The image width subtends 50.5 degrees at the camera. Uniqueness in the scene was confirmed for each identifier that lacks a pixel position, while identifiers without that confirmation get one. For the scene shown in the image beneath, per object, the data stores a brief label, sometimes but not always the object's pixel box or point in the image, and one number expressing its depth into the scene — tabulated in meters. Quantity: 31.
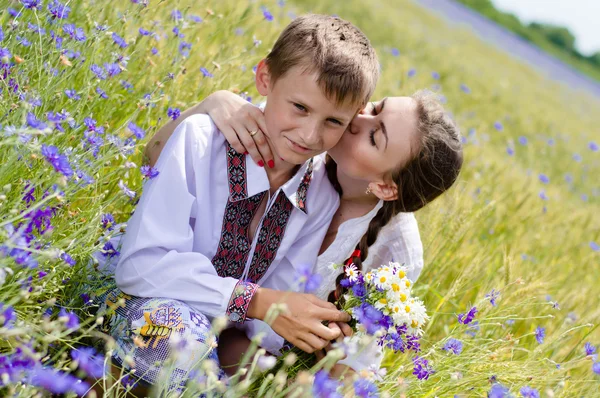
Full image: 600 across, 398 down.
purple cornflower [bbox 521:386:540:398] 1.63
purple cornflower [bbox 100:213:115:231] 1.83
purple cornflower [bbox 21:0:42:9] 1.84
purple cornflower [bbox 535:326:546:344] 1.99
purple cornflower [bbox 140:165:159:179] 1.81
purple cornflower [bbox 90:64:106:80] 1.96
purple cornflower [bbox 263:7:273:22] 3.06
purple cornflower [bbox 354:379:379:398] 1.45
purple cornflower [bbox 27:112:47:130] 1.41
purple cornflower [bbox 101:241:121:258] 1.91
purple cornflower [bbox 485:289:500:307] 2.03
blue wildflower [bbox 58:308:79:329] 1.25
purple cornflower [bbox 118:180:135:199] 1.78
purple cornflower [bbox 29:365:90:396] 1.08
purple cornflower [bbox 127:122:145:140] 1.92
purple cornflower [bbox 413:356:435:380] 1.77
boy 1.90
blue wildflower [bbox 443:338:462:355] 1.84
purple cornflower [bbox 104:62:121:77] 2.05
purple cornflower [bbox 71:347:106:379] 1.21
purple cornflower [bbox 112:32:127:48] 2.18
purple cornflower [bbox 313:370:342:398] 1.32
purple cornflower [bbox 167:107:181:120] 2.21
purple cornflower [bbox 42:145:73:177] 1.44
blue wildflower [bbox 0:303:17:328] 1.20
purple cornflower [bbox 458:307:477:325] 1.93
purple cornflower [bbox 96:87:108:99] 2.04
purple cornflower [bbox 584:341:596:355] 1.98
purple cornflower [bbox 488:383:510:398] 1.51
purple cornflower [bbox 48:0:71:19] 1.98
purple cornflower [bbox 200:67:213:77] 2.52
